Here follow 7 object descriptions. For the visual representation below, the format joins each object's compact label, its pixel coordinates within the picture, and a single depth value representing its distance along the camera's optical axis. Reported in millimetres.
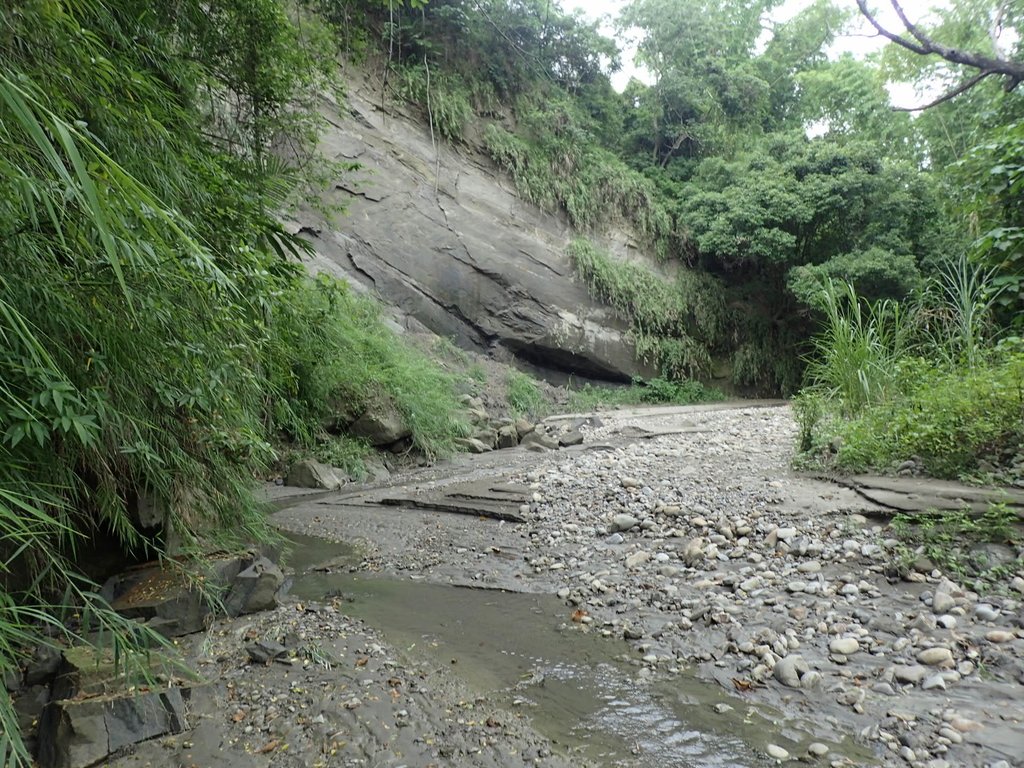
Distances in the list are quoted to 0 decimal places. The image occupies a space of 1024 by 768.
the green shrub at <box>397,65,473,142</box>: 14438
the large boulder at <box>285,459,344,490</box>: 7020
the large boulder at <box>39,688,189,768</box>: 2020
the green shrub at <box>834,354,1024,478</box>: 3932
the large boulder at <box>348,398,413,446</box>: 8305
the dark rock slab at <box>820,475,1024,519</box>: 3506
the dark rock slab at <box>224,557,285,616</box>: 3250
